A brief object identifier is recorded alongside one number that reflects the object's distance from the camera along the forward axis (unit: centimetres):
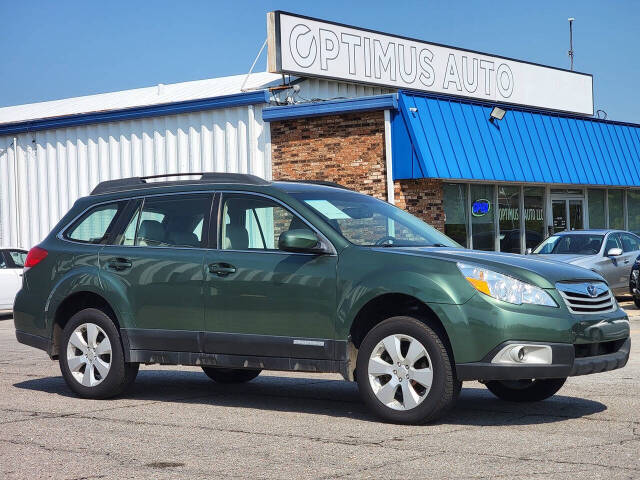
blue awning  2252
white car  2097
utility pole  5807
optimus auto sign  2409
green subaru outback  705
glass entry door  2905
